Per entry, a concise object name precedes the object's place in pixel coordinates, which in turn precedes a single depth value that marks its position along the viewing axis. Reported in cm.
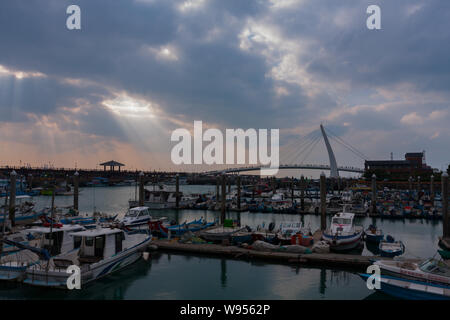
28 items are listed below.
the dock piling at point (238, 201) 4564
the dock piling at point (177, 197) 4911
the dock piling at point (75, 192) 3866
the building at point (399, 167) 9619
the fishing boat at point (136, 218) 2584
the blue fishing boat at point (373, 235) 2327
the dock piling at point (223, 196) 3381
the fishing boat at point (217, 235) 2303
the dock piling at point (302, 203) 4284
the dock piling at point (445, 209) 2330
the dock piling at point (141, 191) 3650
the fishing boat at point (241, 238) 2191
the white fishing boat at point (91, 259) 1298
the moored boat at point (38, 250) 1350
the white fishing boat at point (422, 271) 1184
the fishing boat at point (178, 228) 2369
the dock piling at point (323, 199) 2756
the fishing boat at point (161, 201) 5006
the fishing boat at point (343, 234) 2028
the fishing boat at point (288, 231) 2104
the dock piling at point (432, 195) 4364
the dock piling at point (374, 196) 3925
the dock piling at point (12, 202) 2788
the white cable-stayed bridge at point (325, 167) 10400
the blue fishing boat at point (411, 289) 1133
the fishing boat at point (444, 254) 1831
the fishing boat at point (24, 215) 3050
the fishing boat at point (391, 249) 1856
